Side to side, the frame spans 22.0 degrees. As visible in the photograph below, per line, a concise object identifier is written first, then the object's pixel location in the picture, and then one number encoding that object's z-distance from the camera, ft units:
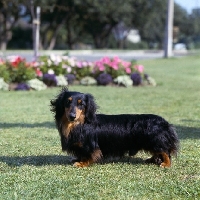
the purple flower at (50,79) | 52.95
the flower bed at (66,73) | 51.16
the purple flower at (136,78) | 56.54
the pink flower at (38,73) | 52.37
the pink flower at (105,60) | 56.28
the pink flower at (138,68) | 57.72
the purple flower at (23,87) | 50.39
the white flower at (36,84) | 50.67
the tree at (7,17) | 147.64
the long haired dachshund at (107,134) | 19.19
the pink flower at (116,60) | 56.39
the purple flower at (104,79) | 55.72
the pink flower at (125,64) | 56.59
